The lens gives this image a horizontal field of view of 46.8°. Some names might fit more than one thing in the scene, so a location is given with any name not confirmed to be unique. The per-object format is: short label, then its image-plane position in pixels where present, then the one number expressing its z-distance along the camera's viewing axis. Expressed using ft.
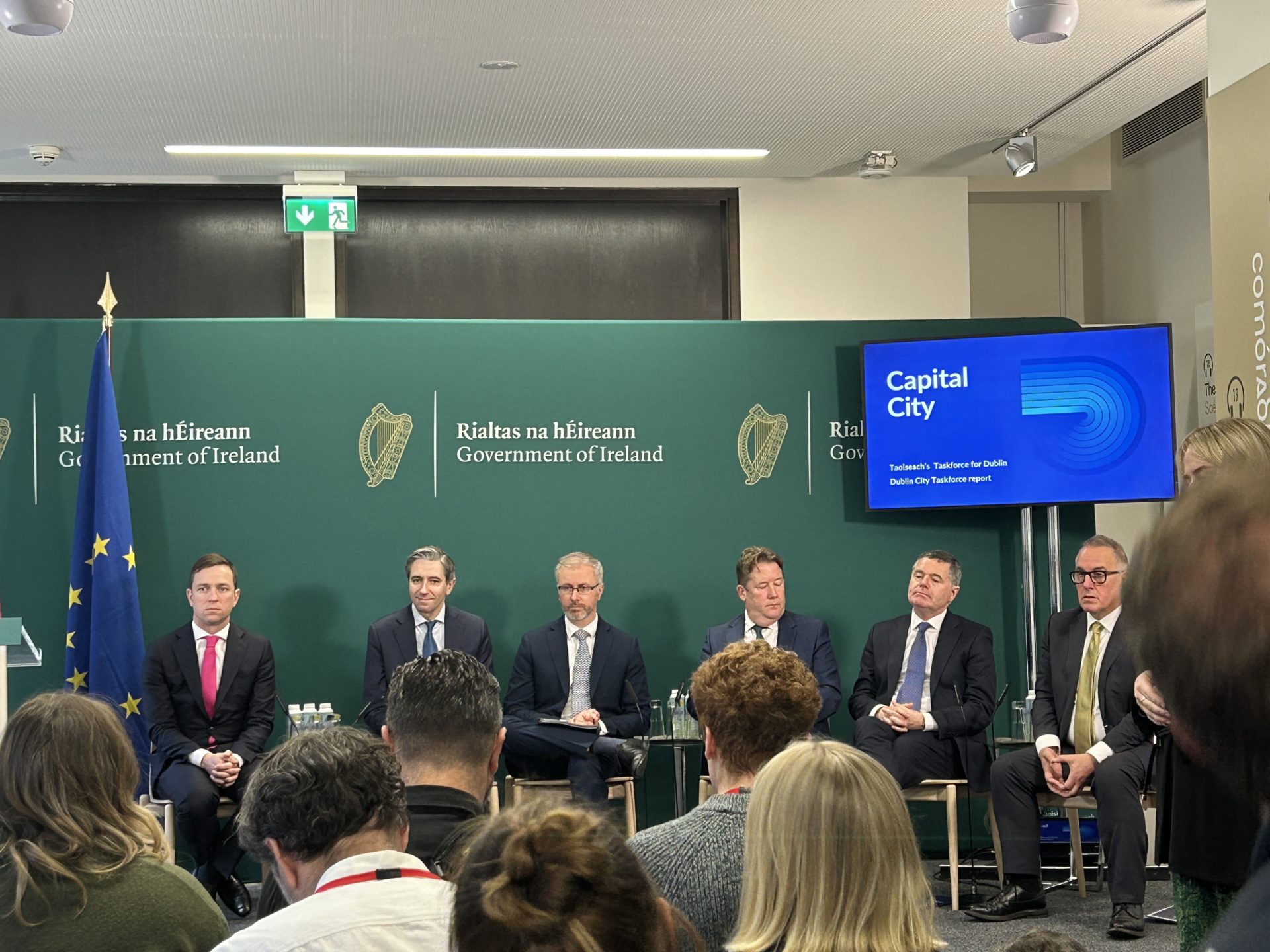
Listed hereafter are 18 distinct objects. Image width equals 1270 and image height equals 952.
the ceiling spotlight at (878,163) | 25.80
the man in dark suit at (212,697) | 19.75
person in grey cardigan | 7.70
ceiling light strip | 24.75
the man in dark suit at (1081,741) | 18.02
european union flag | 21.29
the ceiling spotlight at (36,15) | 15.98
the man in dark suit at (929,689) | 20.01
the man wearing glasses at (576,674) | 21.63
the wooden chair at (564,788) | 21.09
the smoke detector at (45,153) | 24.26
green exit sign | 25.76
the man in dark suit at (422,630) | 21.84
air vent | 27.61
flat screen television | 22.25
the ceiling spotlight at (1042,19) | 16.87
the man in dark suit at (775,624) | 21.85
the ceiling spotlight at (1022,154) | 24.84
